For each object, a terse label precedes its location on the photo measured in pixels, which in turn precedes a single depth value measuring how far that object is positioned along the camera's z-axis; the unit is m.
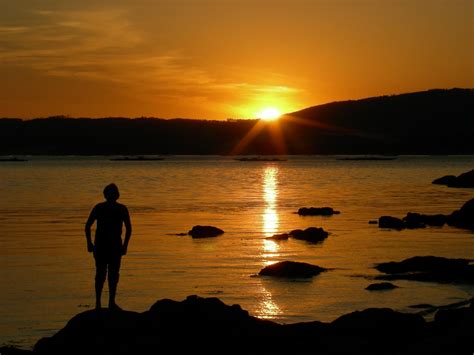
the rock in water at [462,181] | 96.44
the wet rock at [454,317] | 15.69
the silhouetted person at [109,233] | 16.05
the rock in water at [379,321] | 15.94
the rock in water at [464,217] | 46.56
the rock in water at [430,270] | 26.66
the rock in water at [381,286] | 25.09
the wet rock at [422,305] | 22.50
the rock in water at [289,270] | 27.61
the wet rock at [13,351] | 15.23
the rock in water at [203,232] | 40.78
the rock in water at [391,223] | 45.66
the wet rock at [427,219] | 47.34
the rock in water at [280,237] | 39.91
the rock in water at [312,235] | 39.53
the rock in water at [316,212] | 56.22
